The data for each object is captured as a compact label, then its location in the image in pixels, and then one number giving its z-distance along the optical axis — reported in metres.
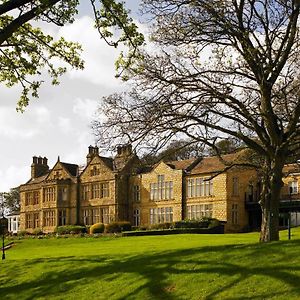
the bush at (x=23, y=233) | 69.75
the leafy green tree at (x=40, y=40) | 15.01
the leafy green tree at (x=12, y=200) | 111.56
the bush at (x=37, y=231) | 71.06
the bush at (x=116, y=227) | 58.01
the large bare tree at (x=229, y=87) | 18.77
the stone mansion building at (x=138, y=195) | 59.97
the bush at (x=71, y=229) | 62.32
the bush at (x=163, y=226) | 57.47
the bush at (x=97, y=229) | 58.75
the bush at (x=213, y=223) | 54.10
